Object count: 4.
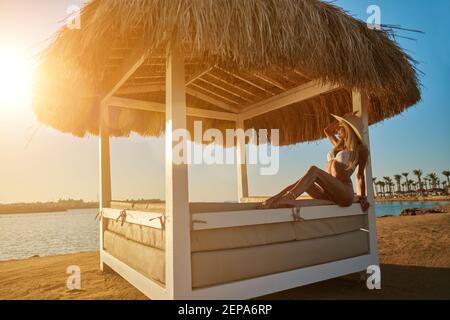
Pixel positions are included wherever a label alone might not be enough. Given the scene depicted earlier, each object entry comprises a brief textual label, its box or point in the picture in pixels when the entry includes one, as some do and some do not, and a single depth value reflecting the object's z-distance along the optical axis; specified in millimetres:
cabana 2258
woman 2920
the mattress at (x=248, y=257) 2326
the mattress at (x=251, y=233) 2342
